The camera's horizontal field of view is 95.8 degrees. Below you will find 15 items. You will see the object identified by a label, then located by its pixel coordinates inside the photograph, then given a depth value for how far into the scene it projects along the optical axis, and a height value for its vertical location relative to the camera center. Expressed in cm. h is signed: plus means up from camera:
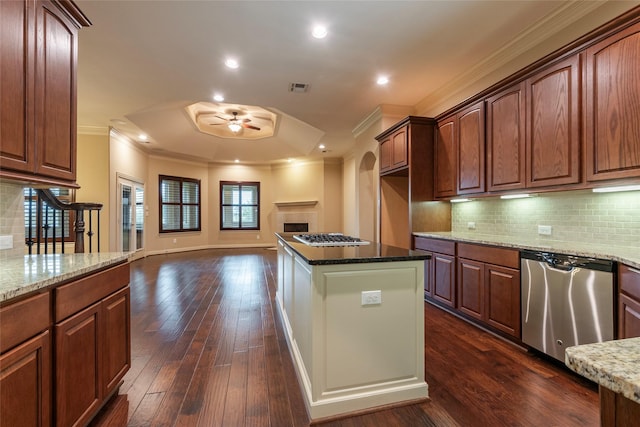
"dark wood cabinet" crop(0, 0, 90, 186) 145 +70
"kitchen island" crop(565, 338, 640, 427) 47 -28
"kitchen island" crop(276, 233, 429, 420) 171 -72
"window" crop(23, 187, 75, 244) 545 -8
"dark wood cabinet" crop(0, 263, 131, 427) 107 -62
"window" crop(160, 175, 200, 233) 835 +30
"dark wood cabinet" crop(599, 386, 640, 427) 51 -35
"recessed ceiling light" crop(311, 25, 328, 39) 288 +186
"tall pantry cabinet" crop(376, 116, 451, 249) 388 +68
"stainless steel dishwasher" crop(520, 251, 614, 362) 188 -62
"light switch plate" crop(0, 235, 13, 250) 178 -17
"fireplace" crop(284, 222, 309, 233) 949 -39
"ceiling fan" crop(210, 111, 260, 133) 647 +214
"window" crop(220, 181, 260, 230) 970 +31
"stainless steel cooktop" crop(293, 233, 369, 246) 240 -24
